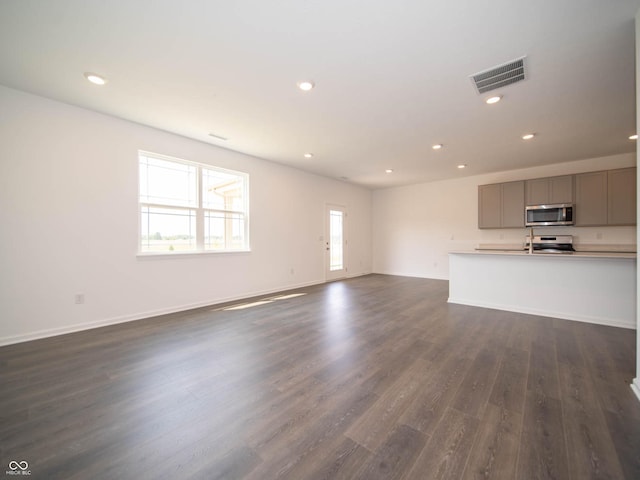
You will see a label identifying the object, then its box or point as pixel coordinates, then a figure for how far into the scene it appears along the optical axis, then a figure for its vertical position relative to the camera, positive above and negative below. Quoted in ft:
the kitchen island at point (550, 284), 11.40 -2.36
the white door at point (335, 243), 23.31 -0.41
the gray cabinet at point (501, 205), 19.35 +2.54
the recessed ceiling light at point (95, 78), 8.60 +5.52
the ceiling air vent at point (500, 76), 8.08 +5.37
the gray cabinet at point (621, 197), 15.65 +2.49
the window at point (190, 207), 13.12 +1.86
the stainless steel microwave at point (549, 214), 17.38 +1.60
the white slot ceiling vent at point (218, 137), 13.56 +5.51
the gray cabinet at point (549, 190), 17.53 +3.34
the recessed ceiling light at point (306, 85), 8.90 +5.40
